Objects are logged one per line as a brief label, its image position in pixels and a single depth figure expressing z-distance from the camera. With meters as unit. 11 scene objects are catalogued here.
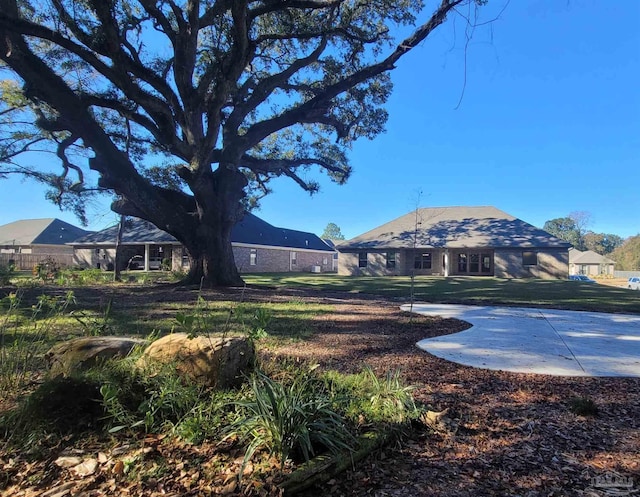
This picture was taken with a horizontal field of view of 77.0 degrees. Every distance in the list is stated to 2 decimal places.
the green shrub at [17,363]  3.24
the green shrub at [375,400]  2.93
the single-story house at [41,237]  39.03
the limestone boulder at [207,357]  3.21
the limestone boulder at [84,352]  3.41
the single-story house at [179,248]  31.46
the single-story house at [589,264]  59.15
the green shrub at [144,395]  2.65
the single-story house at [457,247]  27.01
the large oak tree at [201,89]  10.88
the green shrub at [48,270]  12.75
